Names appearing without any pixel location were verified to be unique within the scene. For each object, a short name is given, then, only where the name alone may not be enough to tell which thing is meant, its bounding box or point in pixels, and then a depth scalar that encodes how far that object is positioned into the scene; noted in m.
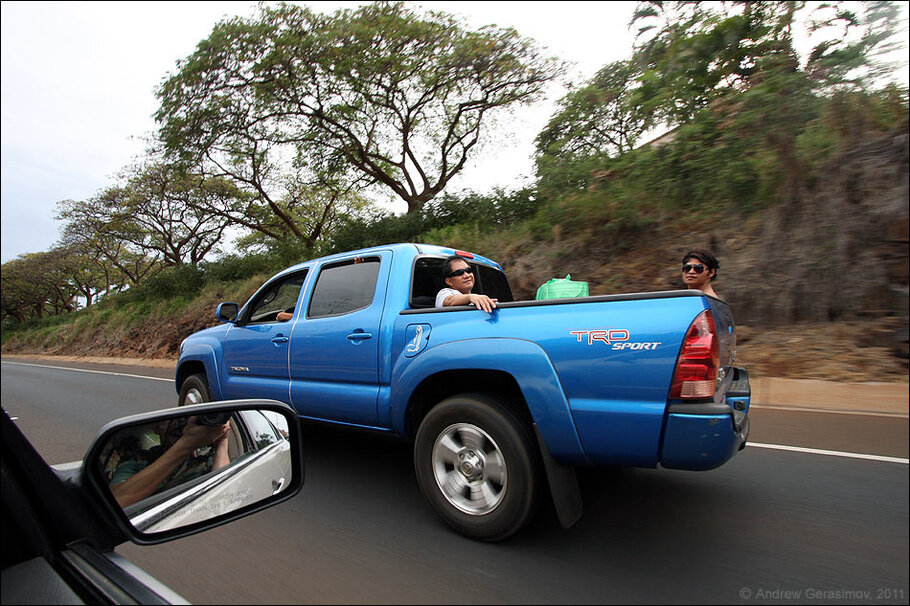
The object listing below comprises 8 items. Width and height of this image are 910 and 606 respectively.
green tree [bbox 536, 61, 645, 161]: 11.51
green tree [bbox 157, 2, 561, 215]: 14.95
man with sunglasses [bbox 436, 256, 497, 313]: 3.85
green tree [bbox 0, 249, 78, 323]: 38.31
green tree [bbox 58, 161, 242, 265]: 25.14
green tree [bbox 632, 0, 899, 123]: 7.92
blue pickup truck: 2.33
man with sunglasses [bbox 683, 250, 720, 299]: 4.09
